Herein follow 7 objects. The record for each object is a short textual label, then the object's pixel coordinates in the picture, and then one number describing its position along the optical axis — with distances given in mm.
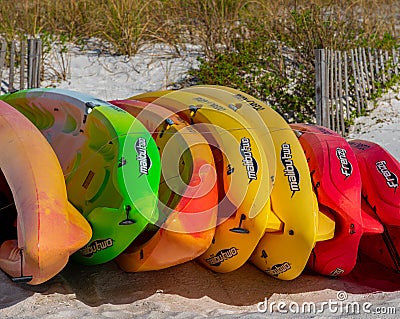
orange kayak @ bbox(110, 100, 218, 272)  7937
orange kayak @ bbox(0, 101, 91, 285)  6967
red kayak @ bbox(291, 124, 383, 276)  8742
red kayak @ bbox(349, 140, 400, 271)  9141
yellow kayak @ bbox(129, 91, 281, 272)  8203
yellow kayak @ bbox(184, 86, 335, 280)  8266
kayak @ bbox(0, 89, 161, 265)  7789
